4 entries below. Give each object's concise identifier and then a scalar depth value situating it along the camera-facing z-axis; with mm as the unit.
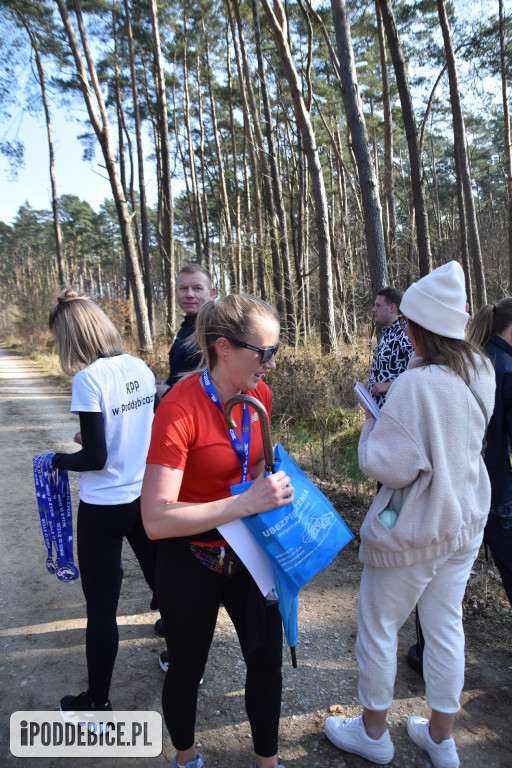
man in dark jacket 3463
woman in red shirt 1668
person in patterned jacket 3719
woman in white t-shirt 2248
